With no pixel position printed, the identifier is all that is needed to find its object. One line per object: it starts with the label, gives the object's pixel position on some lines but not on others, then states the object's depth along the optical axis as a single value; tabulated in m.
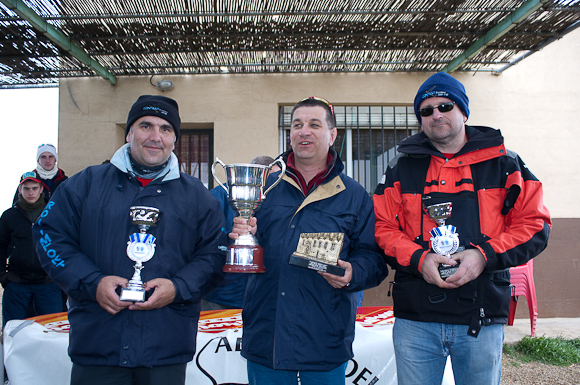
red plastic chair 5.66
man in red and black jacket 2.15
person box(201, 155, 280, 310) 3.68
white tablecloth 3.04
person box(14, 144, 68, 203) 5.17
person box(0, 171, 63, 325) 4.58
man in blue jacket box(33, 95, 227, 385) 2.03
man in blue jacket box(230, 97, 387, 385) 2.19
